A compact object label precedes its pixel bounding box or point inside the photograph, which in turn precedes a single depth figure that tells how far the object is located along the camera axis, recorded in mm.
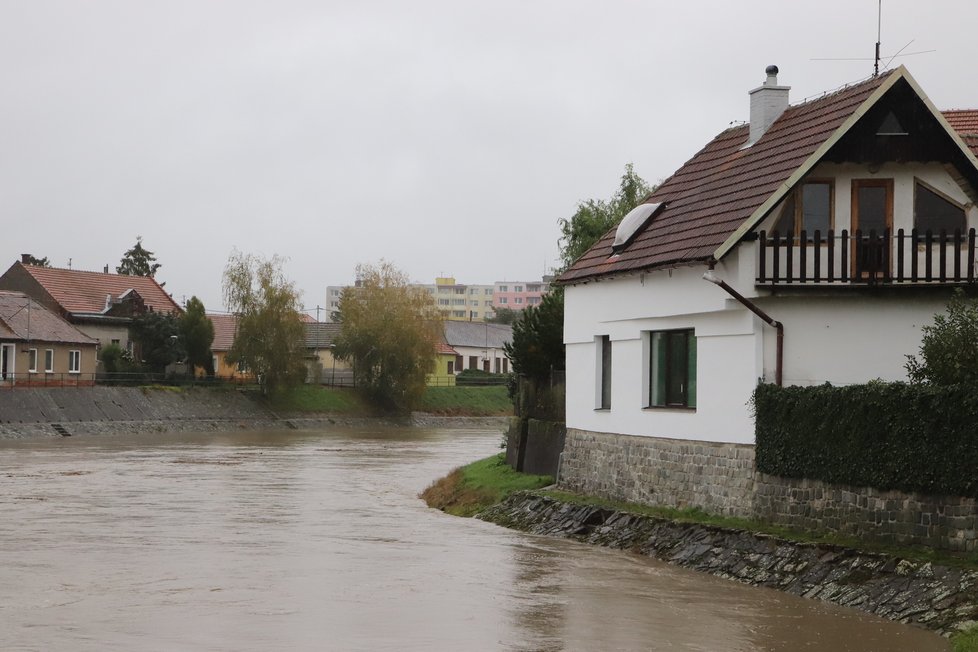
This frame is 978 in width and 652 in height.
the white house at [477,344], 117312
